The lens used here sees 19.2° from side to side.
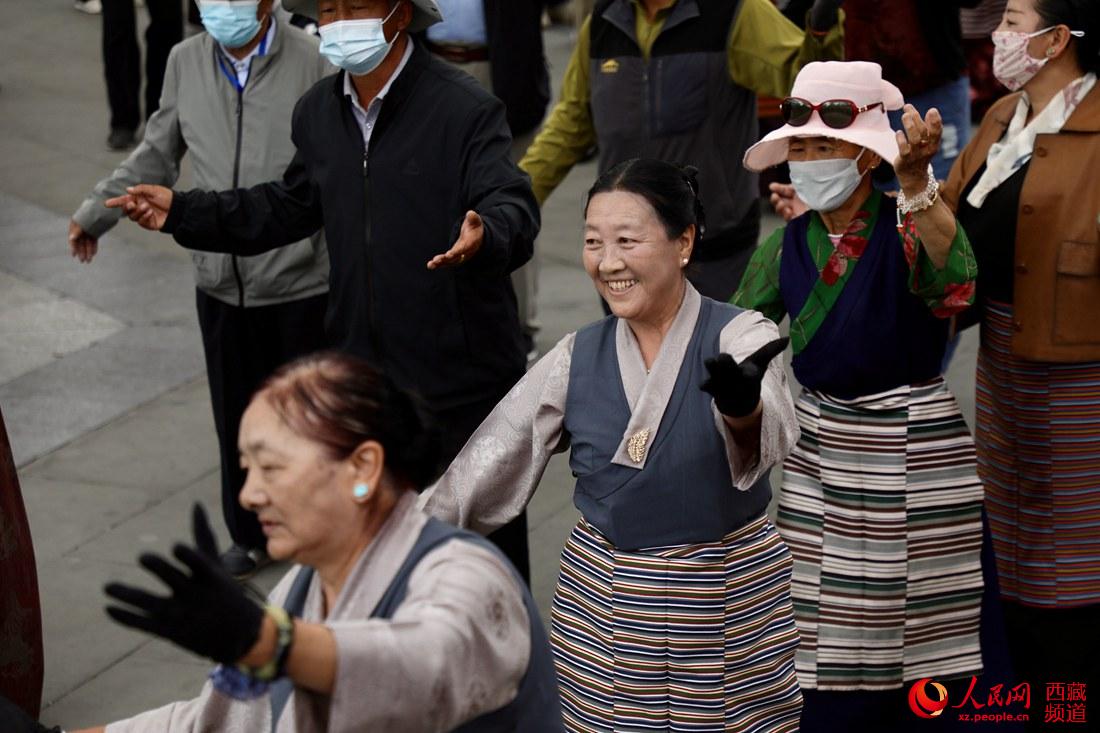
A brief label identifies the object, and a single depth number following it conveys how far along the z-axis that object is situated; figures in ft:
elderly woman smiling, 21.09
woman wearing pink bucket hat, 25.00
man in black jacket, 27.51
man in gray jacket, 32.41
